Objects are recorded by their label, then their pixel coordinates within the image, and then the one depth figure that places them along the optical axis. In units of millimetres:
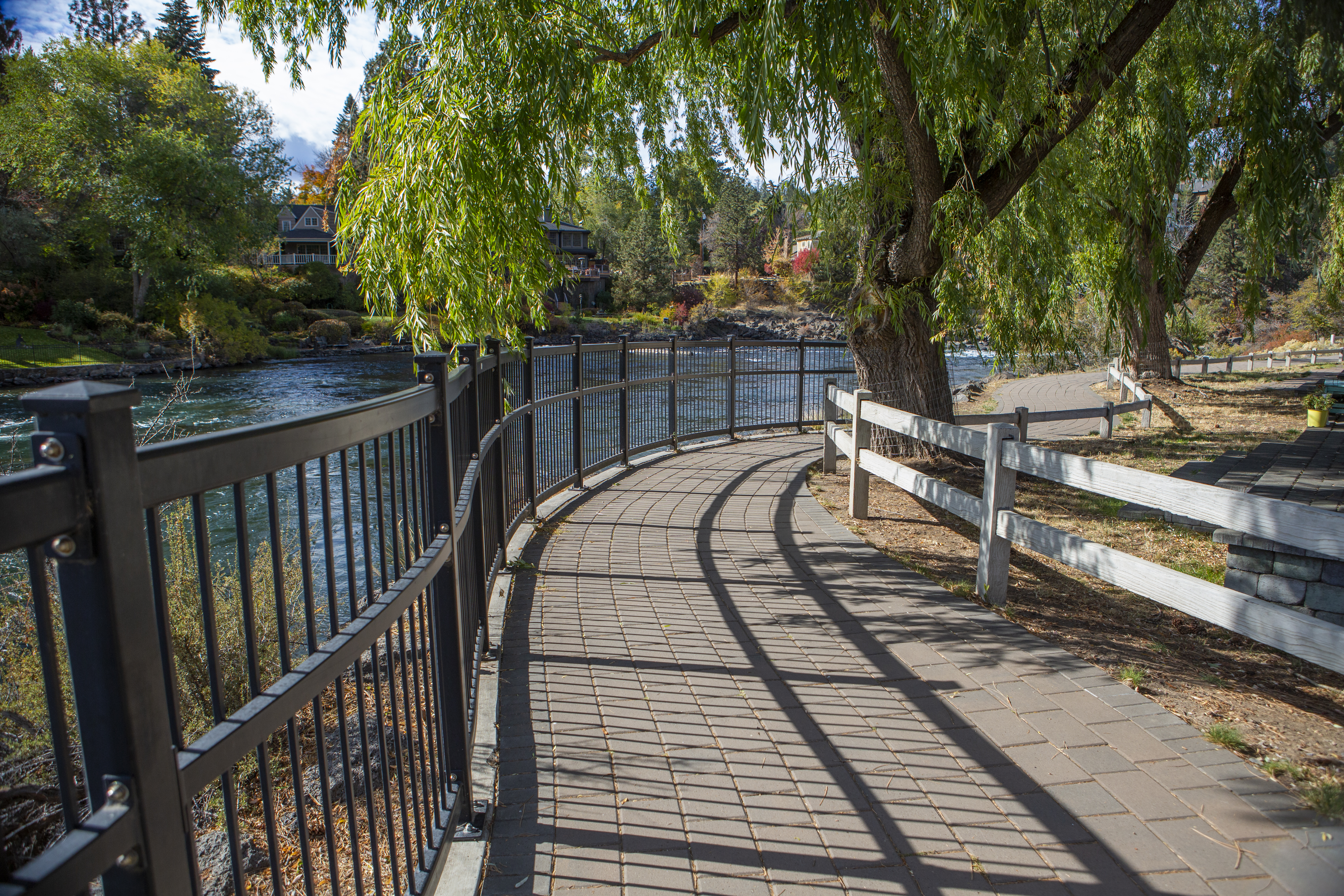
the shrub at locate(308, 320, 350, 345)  43125
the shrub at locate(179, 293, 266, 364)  35094
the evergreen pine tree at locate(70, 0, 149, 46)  78000
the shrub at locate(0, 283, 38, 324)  35562
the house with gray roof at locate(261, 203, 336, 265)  72000
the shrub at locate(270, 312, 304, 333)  43500
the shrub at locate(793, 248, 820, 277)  60031
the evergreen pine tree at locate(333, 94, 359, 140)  79938
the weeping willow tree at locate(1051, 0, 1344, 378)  9375
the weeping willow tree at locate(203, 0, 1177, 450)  6078
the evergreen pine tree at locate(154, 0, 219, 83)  68688
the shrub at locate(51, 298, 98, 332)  35125
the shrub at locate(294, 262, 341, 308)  49750
